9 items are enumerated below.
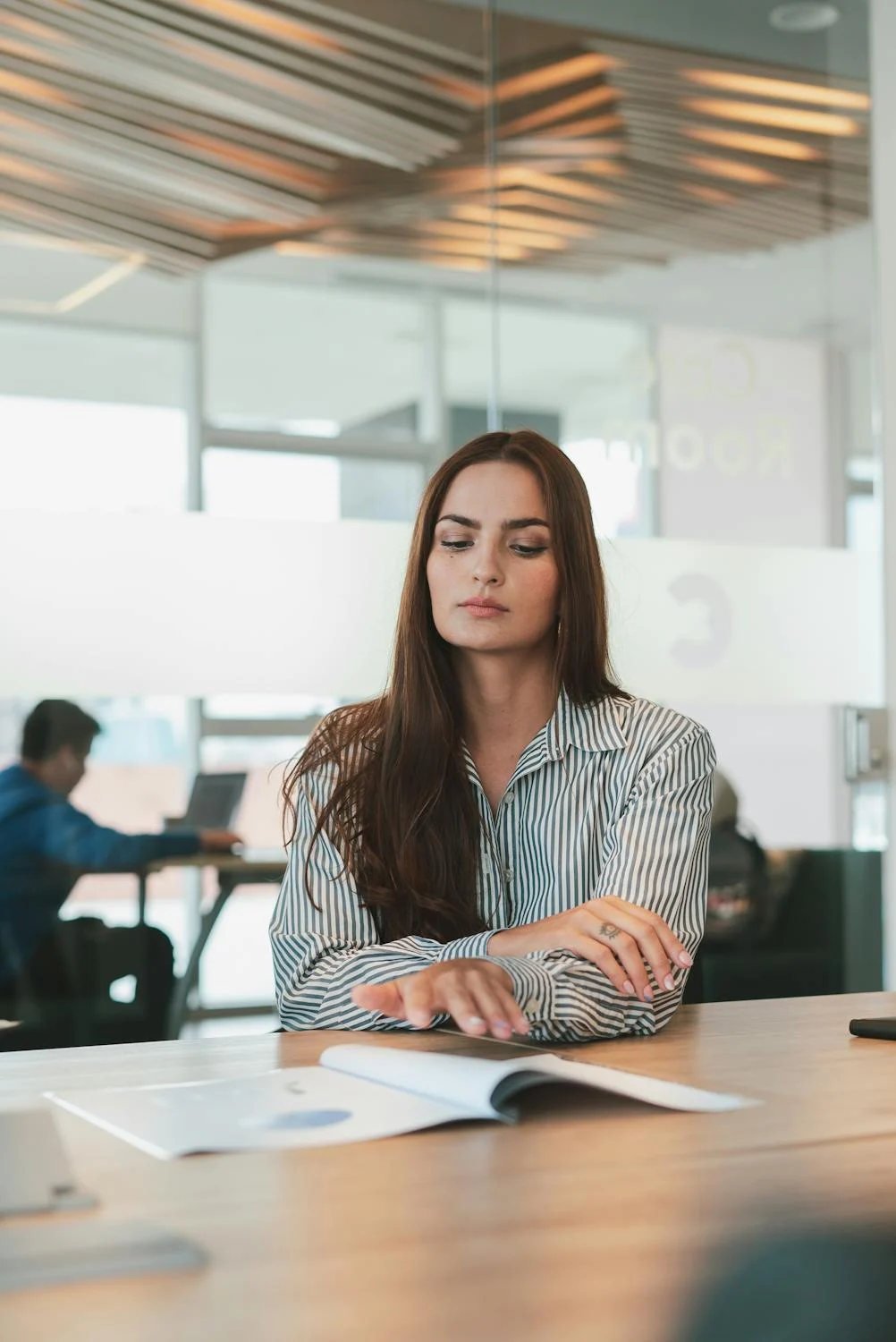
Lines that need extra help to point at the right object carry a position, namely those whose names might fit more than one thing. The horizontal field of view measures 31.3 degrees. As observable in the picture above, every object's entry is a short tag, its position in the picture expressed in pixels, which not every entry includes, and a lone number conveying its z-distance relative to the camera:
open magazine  1.07
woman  1.69
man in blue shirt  3.17
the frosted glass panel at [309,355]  3.39
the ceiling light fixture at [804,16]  4.00
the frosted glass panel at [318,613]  3.20
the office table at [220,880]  3.34
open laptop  3.34
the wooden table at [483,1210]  0.70
